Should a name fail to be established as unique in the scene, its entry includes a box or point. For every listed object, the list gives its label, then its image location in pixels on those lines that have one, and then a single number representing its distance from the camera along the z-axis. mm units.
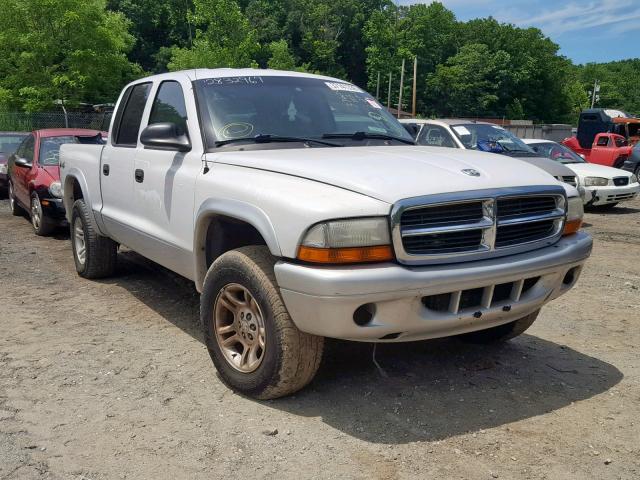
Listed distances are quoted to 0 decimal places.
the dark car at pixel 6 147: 13562
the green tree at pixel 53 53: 26453
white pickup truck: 3166
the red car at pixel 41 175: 9047
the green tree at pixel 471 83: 83188
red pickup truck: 20422
